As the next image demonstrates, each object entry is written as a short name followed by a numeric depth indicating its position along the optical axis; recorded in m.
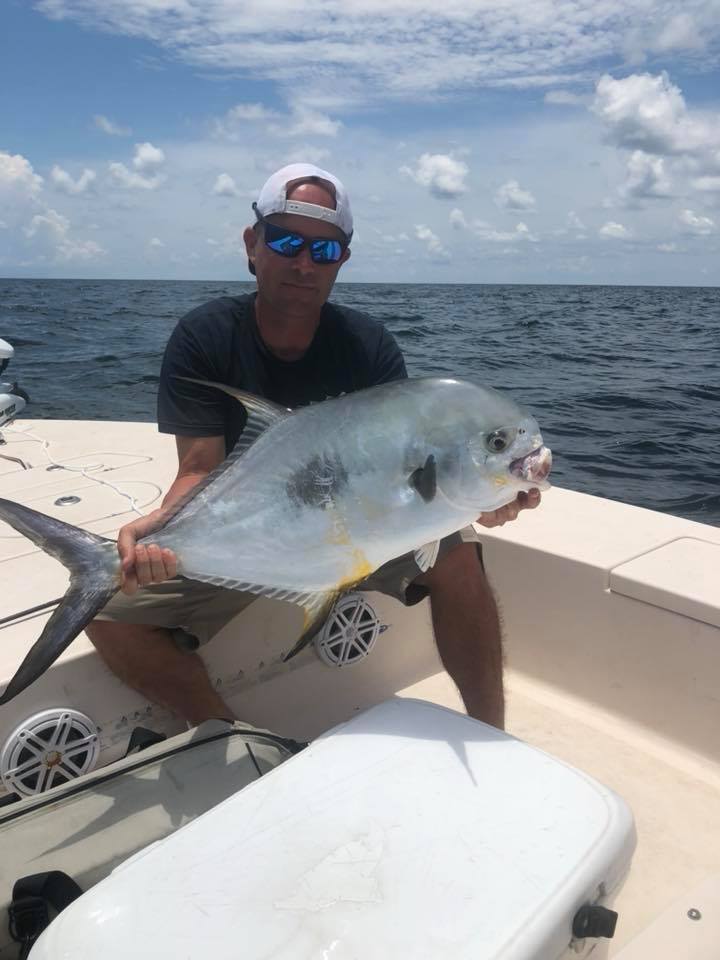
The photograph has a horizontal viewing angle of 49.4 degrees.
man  2.05
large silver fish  1.53
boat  1.21
